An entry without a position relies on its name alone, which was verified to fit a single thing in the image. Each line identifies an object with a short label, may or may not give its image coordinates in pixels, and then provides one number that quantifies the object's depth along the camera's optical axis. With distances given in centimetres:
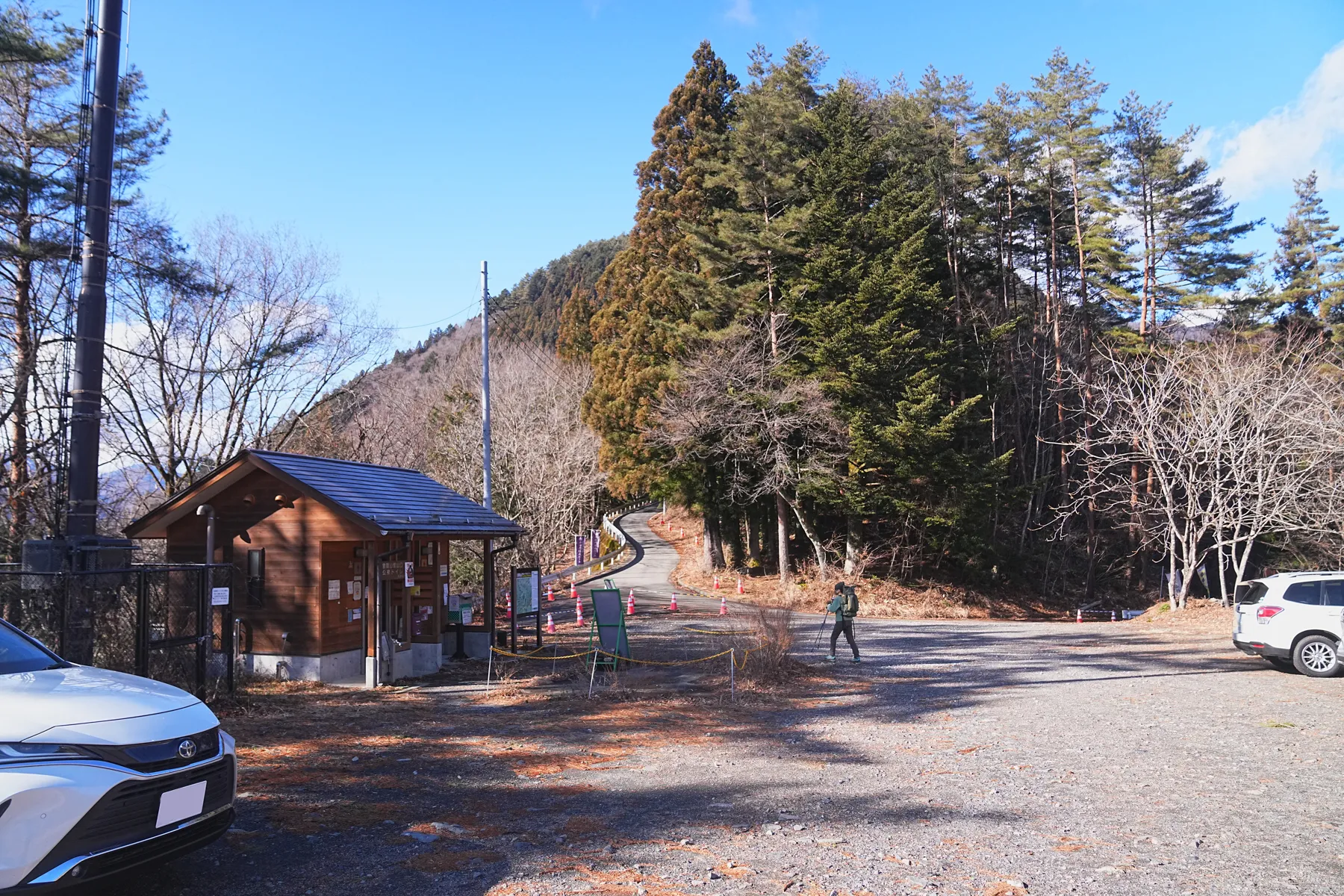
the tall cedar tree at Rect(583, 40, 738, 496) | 3409
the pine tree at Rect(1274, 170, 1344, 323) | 3934
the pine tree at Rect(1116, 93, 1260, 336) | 3691
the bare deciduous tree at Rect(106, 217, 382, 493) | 2052
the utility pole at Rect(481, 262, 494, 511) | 1994
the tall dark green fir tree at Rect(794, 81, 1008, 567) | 2948
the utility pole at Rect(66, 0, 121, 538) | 926
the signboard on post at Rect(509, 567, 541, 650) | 1694
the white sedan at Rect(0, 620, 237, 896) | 420
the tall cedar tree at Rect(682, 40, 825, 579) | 3075
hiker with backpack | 1577
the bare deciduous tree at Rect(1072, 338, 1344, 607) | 2358
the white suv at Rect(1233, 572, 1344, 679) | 1361
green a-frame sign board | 1440
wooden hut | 1348
